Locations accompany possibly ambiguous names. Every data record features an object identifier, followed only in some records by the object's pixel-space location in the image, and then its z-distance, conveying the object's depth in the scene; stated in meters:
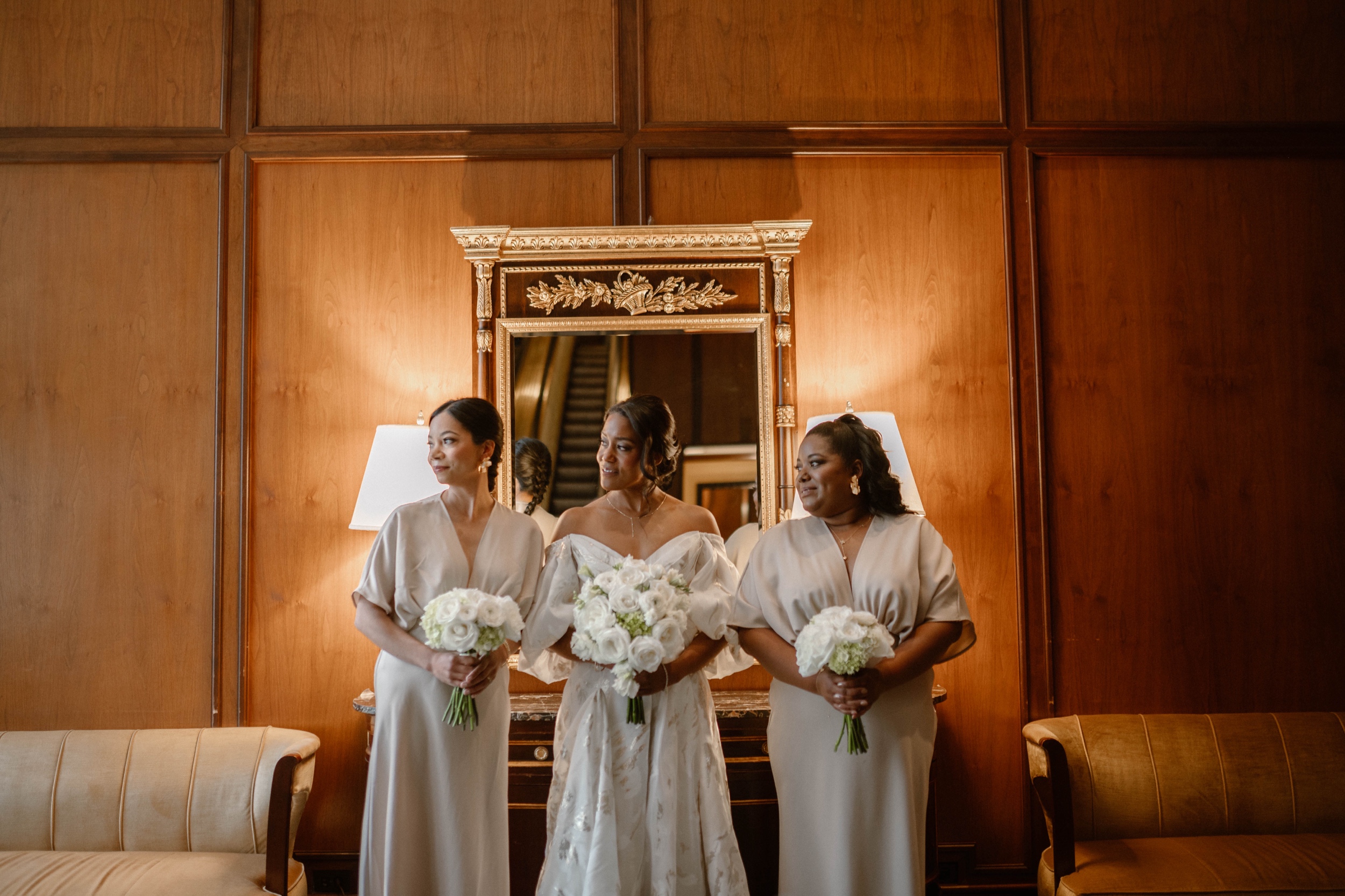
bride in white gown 2.78
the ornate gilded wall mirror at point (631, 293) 3.97
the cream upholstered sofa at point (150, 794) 3.31
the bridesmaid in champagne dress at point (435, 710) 2.86
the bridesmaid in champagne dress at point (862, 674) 2.71
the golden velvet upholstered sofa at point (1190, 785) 3.30
